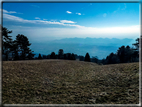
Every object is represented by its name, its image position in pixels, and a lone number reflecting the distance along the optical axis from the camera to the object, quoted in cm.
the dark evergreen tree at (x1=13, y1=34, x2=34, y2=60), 3313
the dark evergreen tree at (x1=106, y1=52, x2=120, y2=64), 4080
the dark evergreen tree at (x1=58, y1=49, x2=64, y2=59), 5280
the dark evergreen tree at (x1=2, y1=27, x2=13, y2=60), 2747
